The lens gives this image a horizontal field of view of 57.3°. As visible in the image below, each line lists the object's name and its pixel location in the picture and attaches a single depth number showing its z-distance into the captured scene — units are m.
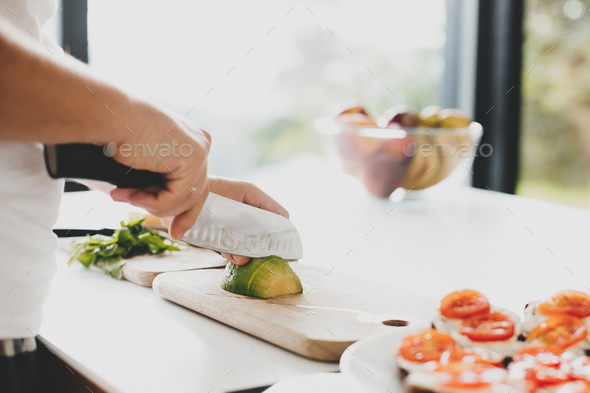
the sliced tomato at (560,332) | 0.51
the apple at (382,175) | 1.45
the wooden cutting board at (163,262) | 0.92
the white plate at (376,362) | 0.46
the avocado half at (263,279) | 0.80
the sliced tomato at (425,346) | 0.48
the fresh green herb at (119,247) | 0.99
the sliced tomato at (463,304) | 0.56
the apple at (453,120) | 1.51
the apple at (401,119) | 1.51
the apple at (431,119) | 1.52
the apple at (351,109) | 1.62
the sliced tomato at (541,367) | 0.42
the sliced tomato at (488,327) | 0.52
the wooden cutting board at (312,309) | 0.64
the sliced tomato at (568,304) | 0.54
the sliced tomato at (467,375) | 0.39
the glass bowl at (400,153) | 1.42
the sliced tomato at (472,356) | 0.45
